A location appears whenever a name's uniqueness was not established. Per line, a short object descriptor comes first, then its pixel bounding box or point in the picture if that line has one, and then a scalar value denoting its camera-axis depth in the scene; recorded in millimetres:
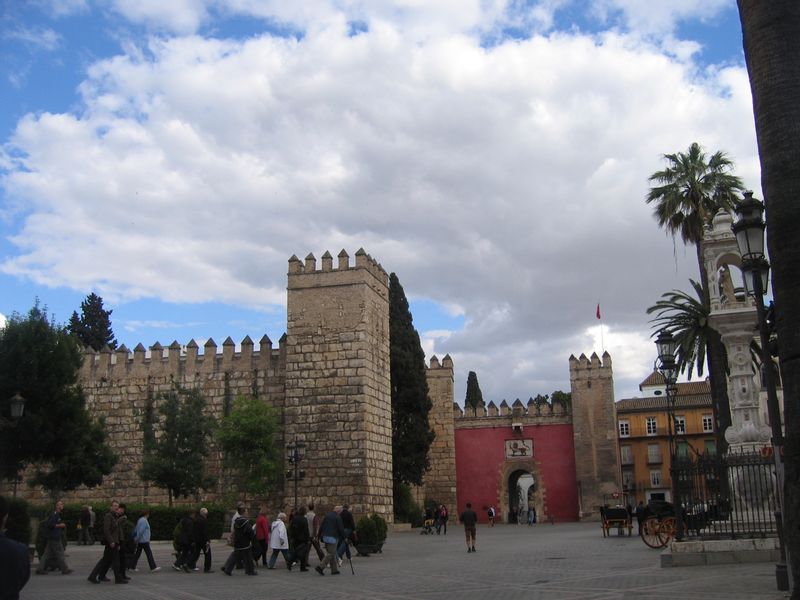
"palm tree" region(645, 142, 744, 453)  25328
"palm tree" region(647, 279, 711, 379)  24406
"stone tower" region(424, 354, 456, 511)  40188
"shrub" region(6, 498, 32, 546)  15039
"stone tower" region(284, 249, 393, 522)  28547
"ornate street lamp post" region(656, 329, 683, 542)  13742
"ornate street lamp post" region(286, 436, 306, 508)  24931
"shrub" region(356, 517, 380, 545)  18703
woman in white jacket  15328
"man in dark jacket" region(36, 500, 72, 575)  14594
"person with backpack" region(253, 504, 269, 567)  15934
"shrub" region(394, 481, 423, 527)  34906
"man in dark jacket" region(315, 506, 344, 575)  13923
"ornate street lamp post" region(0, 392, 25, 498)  15039
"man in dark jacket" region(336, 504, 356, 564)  14484
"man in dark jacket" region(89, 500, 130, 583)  12820
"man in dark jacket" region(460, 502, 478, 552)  19344
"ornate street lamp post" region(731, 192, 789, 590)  9070
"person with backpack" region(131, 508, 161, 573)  14781
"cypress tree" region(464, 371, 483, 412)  50062
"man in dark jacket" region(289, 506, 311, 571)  15039
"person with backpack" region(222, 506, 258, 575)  14359
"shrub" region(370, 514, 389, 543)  19109
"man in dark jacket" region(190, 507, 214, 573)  14969
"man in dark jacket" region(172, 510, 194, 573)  15211
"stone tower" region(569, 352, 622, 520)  37969
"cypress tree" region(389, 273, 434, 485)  34844
